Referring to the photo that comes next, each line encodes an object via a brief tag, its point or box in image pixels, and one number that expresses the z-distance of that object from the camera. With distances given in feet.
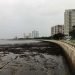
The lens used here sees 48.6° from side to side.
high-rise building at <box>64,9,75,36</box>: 239.91
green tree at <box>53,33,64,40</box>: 194.09
